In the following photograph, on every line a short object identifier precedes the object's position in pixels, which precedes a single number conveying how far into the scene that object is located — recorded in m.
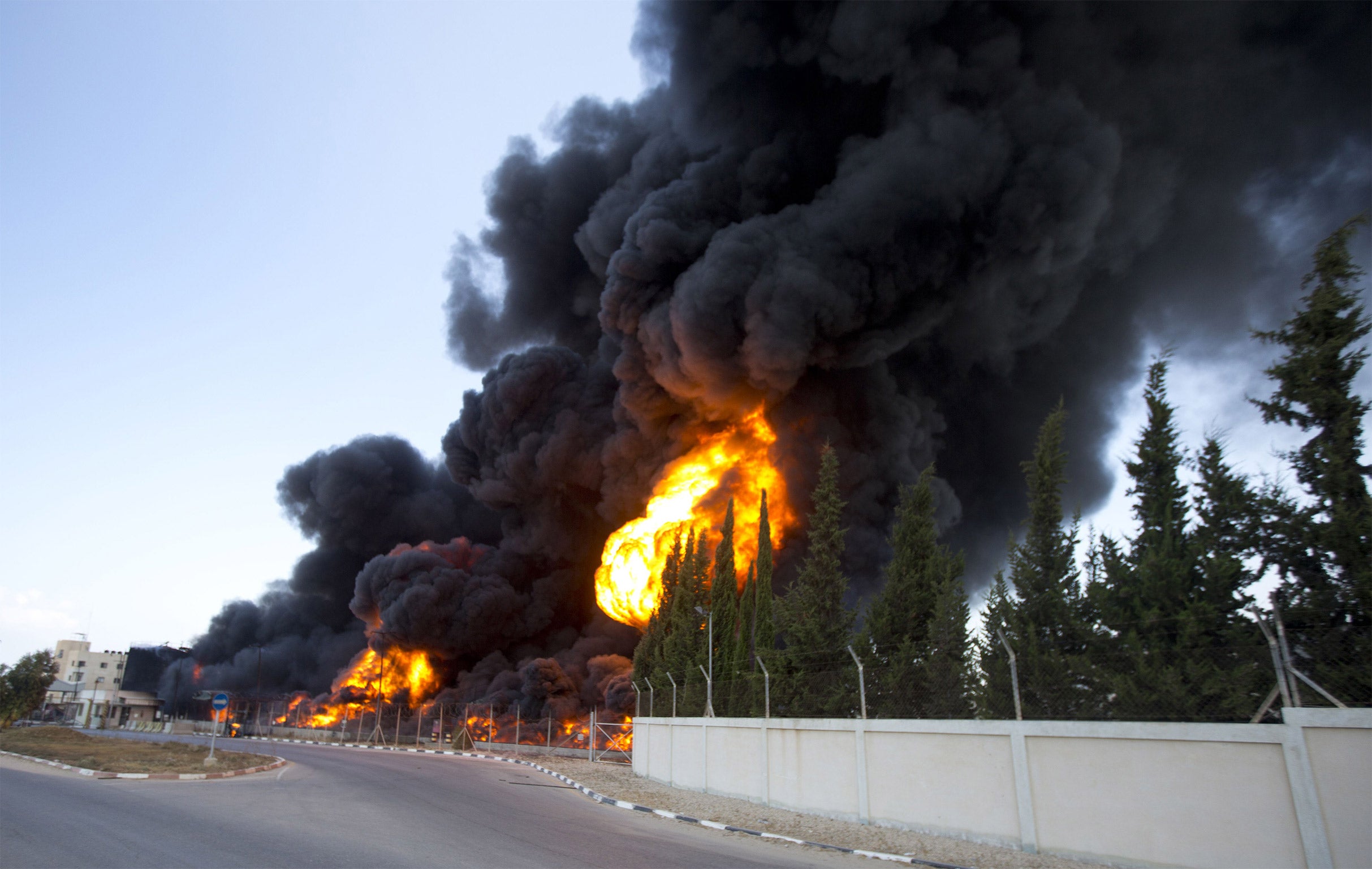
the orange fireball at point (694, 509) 41.66
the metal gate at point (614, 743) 38.28
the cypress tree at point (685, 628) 28.95
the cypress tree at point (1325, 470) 10.83
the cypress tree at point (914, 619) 15.03
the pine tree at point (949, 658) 13.96
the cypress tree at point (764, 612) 25.06
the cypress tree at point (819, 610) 19.86
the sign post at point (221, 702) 23.80
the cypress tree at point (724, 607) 27.55
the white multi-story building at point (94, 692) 89.44
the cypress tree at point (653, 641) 32.91
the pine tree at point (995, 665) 13.13
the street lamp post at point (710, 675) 22.66
